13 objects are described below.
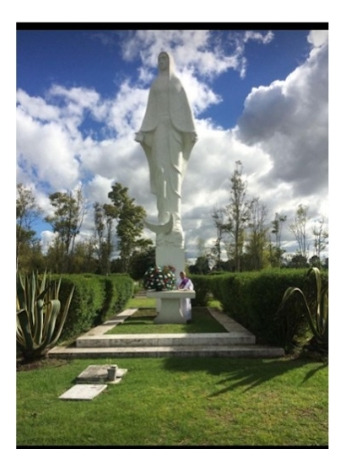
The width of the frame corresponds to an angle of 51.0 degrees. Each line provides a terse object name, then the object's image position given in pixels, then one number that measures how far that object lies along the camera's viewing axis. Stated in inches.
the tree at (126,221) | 1098.7
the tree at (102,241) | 1016.9
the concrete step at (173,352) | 211.9
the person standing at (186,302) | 341.4
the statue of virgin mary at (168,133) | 441.4
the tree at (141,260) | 1159.6
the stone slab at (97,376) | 166.7
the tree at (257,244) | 814.1
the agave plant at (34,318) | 193.6
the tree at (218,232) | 857.4
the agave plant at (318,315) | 200.4
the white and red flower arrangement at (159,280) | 339.9
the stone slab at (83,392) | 147.1
